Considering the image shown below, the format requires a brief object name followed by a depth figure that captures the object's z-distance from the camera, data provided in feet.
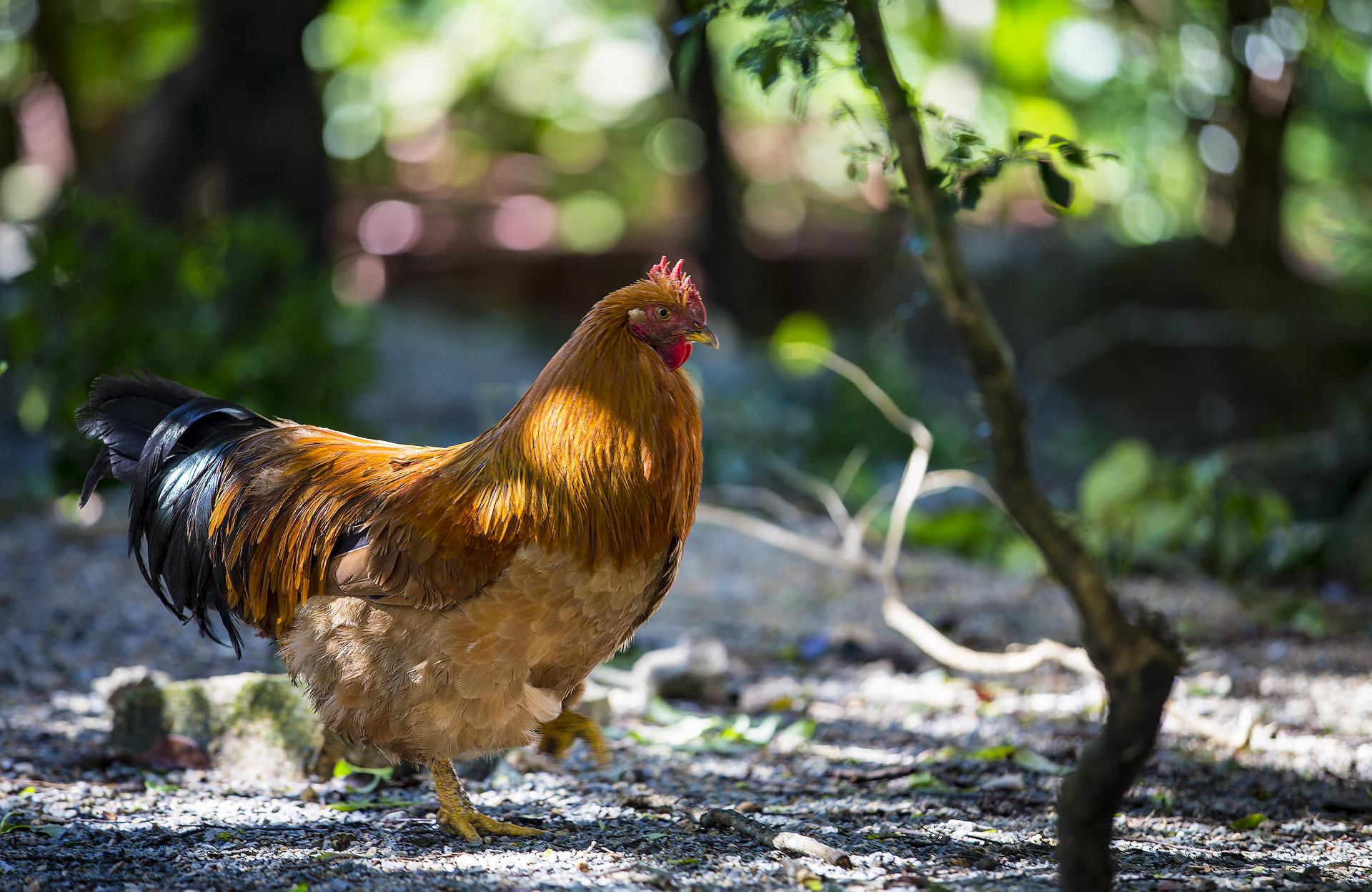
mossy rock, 25.05
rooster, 20.31
